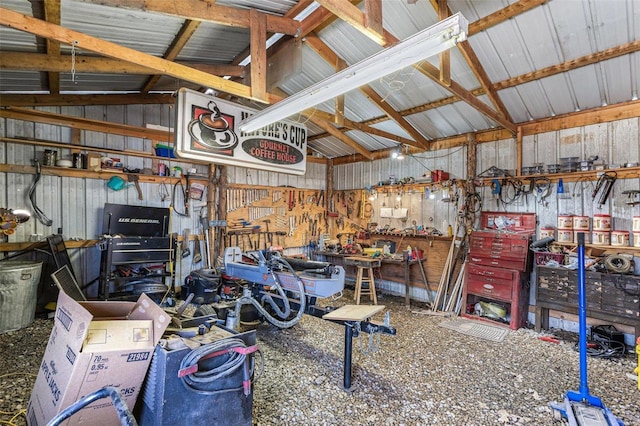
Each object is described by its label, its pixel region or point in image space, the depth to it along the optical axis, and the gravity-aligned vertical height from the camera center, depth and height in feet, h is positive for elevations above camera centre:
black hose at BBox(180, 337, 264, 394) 6.24 -3.02
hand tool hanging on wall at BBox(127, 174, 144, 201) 18.93 +1.78
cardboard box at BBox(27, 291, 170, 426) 5.92 -2.77
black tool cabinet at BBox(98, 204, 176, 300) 16.14 -2.06
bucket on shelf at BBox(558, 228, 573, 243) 15.51 -1.08
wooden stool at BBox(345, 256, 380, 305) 19.65 -3.47
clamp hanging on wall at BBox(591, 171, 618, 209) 14.55 +1.31
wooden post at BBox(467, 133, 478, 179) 18.97 +3.34
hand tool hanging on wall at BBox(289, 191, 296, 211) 25.23 +0.93
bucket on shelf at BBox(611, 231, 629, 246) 14.07 -1.07
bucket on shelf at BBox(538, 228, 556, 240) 16.15 -0.94
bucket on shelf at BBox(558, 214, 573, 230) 15.52 -0.38
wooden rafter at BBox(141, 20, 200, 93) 11.31 +6.44
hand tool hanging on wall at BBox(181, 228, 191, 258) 20.69 -2.01
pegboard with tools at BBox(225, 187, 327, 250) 22.79 -0.36
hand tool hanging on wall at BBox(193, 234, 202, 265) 21.31 -2.56
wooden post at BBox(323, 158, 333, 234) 27.48 +1.70
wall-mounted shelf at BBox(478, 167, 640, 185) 14.07 +1.80
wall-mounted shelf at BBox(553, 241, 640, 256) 13.84 -1.56
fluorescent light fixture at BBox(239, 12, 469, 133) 6.95 +3.75
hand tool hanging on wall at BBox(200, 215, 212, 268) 21.33 -1.78
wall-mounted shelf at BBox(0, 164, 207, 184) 15.79 +2.05
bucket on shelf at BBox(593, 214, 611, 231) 14.53 -0.39
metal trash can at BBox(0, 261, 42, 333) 13.60 -3.48
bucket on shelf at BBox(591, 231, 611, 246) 14.58 -1.09
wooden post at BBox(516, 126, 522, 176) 17.22 +3.40
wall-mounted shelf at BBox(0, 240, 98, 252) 15.48 -1.68
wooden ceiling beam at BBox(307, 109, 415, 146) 15.89 +4.71
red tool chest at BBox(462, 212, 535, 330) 15.81 -2.93
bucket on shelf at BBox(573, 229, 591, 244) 15.26 -1.13
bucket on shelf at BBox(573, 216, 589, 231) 15.15 -0.46
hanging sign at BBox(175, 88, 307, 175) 12.96 +3.34
